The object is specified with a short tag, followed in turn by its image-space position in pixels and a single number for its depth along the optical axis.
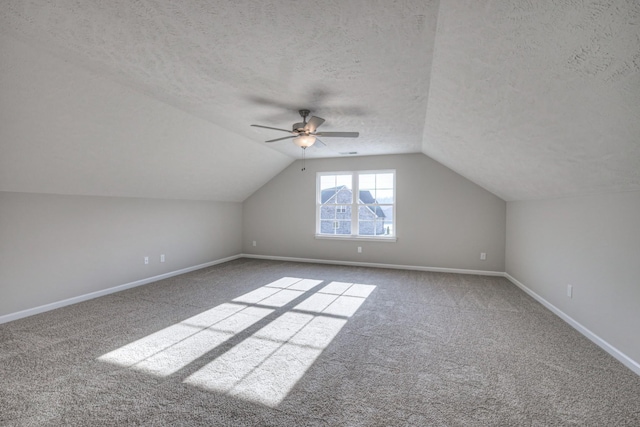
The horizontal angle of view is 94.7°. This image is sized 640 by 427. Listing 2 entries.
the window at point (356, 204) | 5.95
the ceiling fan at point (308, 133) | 3.12
